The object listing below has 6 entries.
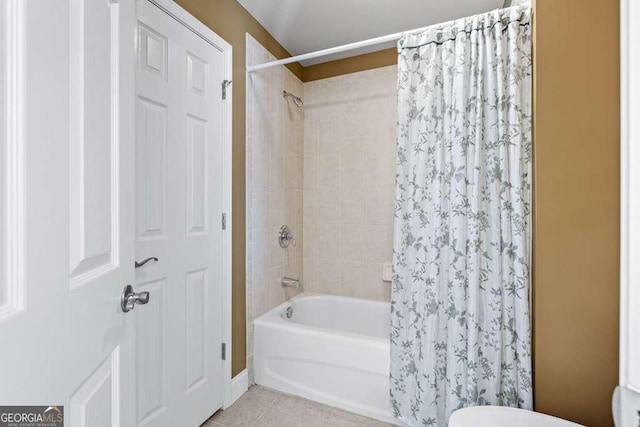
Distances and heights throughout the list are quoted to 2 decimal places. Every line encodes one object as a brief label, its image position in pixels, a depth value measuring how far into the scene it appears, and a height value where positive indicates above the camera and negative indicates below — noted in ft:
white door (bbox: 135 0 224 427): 4.45 -0.12
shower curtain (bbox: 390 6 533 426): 4.51 -0.12
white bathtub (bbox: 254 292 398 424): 5.69 -3.12
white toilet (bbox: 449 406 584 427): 3.64 -2.54
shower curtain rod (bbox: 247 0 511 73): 5.31 +3.18
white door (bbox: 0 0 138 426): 1.59 +0.05
